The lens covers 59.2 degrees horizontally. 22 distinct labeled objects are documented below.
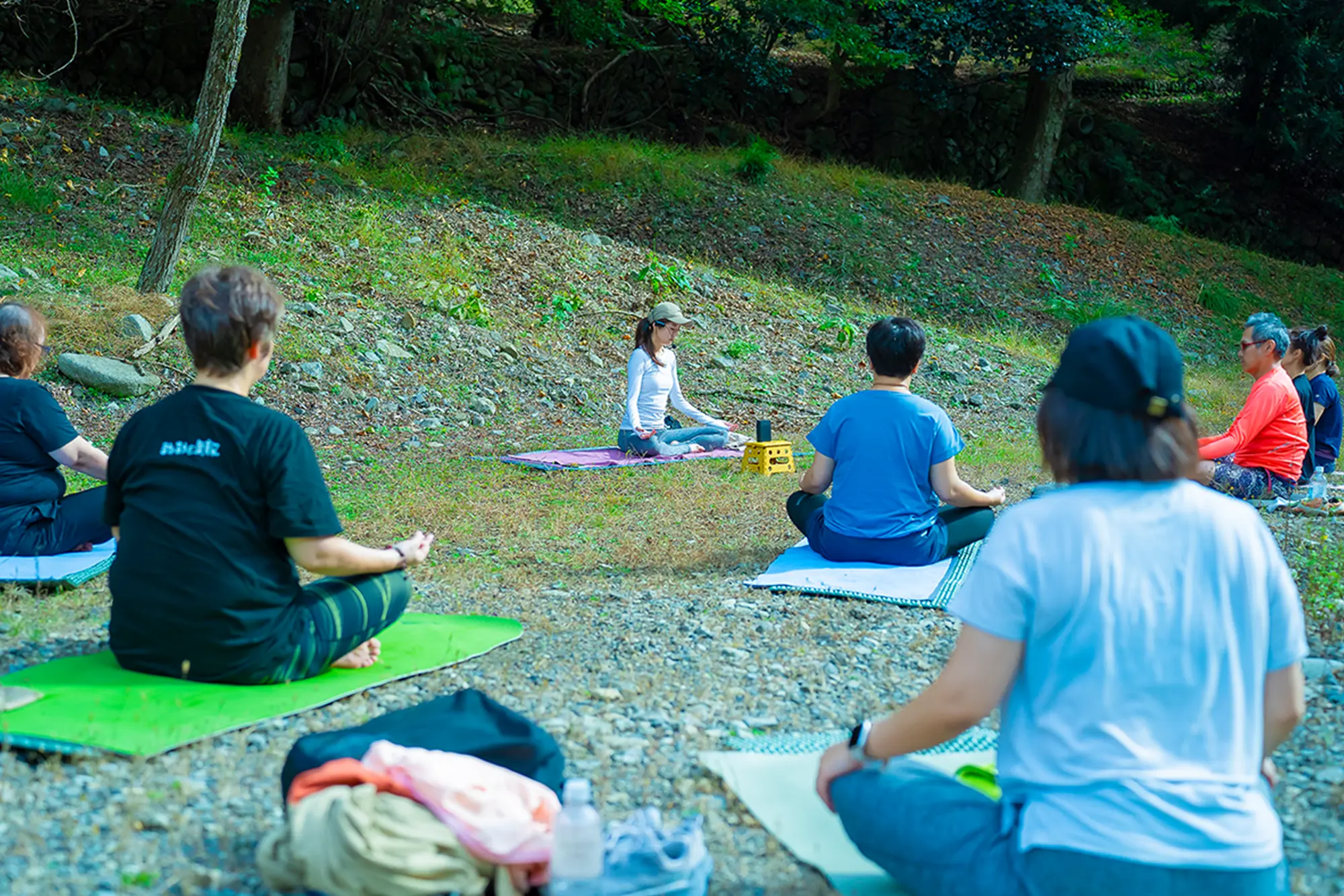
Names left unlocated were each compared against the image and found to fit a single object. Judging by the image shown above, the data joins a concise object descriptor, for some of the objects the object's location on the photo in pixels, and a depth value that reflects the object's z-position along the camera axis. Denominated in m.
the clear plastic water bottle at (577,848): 2.33
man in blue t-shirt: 5.48
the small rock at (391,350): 11.18
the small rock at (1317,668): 4.25
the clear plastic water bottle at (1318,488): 7.22
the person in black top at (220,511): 3.34
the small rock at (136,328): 9.82
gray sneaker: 2.41
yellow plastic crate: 8.91
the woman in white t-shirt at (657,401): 9.10
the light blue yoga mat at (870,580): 5.35
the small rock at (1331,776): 3.37
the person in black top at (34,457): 5.14
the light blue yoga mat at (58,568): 5.14
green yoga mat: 3.20
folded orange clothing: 2.54
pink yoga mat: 8.86
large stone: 9.19
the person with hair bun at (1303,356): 7.40
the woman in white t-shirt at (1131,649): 2.13
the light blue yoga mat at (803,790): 2.76
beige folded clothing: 2.35
